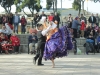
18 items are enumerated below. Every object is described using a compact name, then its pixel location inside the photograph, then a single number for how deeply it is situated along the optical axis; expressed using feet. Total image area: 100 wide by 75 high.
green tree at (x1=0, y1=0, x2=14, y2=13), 166.36
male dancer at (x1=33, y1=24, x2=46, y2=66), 44.86
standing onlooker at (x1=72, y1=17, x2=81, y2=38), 73.32
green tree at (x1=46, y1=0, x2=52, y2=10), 195.13
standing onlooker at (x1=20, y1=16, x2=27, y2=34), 78.02
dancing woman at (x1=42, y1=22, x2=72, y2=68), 42.22
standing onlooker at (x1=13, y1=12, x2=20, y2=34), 76.07
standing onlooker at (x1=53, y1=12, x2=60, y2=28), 75.23
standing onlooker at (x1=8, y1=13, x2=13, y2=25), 75.36
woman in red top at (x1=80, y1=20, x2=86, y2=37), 75.33
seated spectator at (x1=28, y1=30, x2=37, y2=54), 67.05
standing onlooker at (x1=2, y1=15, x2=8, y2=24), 73.87
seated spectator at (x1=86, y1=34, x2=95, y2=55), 66.69
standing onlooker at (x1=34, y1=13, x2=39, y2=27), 75.82
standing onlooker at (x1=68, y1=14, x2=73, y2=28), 75.25
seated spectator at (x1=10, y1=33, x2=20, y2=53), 68.33
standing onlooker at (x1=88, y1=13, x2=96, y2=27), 76.59
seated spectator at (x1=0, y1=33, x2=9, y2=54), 67.00
